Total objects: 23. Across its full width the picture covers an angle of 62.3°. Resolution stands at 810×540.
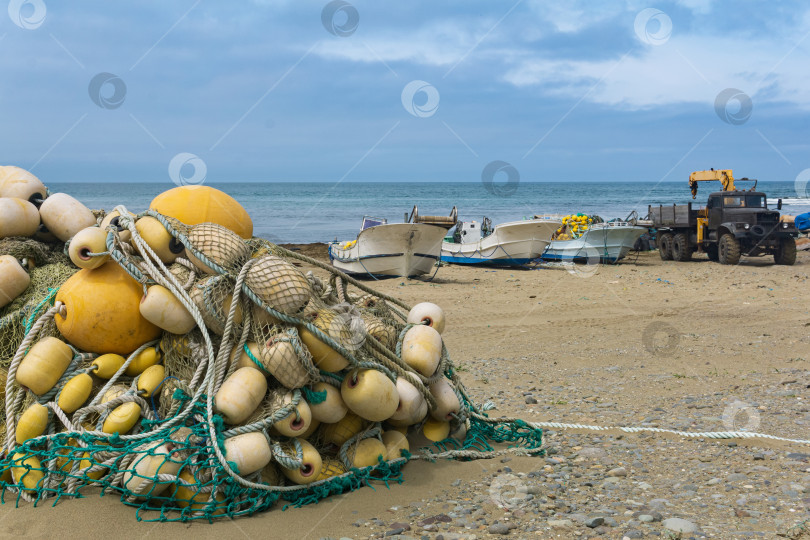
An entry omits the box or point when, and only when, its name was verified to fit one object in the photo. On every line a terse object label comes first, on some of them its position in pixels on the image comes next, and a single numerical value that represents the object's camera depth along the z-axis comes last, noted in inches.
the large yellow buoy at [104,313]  153.8
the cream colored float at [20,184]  193.2
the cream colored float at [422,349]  170.7
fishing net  138.2
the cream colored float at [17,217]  180.4
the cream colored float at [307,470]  144.2
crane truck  764.0
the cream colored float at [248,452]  135.0
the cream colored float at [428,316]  192.7
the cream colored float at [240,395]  139.3
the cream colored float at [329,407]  149.6
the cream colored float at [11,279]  168.6
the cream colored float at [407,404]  161.5
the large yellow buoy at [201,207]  182.1
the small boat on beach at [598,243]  852.0
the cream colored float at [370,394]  148.9
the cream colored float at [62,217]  190.2
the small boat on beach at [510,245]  821.2
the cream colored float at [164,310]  148.9
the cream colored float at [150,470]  135.0
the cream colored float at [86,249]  154.2
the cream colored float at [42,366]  149.0
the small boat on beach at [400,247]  719.7
